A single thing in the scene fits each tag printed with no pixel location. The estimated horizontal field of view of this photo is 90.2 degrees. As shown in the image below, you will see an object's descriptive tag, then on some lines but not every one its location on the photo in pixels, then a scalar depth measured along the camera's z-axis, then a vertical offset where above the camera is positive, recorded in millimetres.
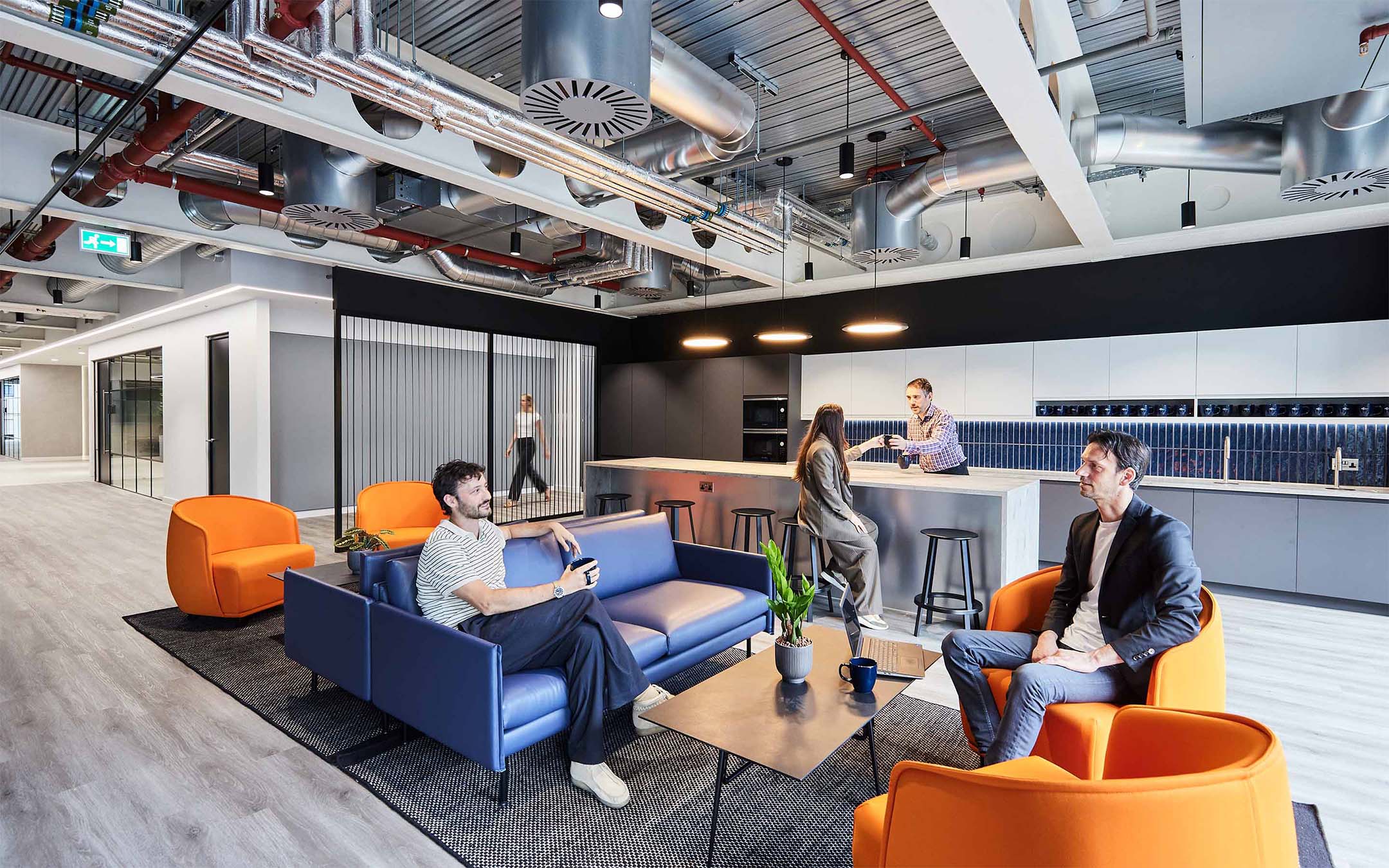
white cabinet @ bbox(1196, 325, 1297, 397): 5637 +545
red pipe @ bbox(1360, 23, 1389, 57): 2742 +1588
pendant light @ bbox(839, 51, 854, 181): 4074 +1566
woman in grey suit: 4770 -602
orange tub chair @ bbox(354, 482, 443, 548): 5863 -756
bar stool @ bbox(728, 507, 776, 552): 5617 -812
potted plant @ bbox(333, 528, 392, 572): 4016 -706
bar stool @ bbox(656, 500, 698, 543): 6344 -792
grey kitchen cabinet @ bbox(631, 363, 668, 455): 9865 +198
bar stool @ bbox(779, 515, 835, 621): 5055 -972
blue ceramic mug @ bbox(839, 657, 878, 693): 2539 -919
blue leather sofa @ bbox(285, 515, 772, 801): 2588 -988
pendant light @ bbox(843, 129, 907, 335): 5465 +796
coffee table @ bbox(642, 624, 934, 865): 2146 -1006
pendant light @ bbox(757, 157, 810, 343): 6320 +816
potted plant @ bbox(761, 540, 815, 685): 2592 -740
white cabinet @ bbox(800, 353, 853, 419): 8117 +537
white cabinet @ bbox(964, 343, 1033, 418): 6848 +467
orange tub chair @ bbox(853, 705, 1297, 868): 1270 -744
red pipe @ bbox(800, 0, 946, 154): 3193 +1934
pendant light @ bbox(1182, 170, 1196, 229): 4855 +1498
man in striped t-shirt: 2779 -819
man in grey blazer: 2346 -703
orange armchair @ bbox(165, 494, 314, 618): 4723 -959
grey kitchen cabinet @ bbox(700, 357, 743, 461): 9023 +207
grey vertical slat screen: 9477 +218
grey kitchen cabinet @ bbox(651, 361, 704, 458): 9469 +211
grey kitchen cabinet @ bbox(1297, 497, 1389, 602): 5164 -922
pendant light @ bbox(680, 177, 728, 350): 6779 +821
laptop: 2729 -966
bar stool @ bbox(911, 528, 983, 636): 4633 -1140
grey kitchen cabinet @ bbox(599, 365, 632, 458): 10297 +174
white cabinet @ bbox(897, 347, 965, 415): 7223 +576
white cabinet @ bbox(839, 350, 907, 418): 7684 +457
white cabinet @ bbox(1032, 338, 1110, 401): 6434 +549
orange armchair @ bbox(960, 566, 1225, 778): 2293 -939
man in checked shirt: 5398 -114
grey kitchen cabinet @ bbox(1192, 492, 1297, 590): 5500 -909
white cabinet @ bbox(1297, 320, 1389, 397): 5324 +542
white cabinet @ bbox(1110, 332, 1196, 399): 6051 +548
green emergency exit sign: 6738 +1761
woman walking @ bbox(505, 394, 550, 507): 9273 -190
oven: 8609 -271
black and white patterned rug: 2375 -1458
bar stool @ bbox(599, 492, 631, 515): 6840 -783
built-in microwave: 8617 +149
